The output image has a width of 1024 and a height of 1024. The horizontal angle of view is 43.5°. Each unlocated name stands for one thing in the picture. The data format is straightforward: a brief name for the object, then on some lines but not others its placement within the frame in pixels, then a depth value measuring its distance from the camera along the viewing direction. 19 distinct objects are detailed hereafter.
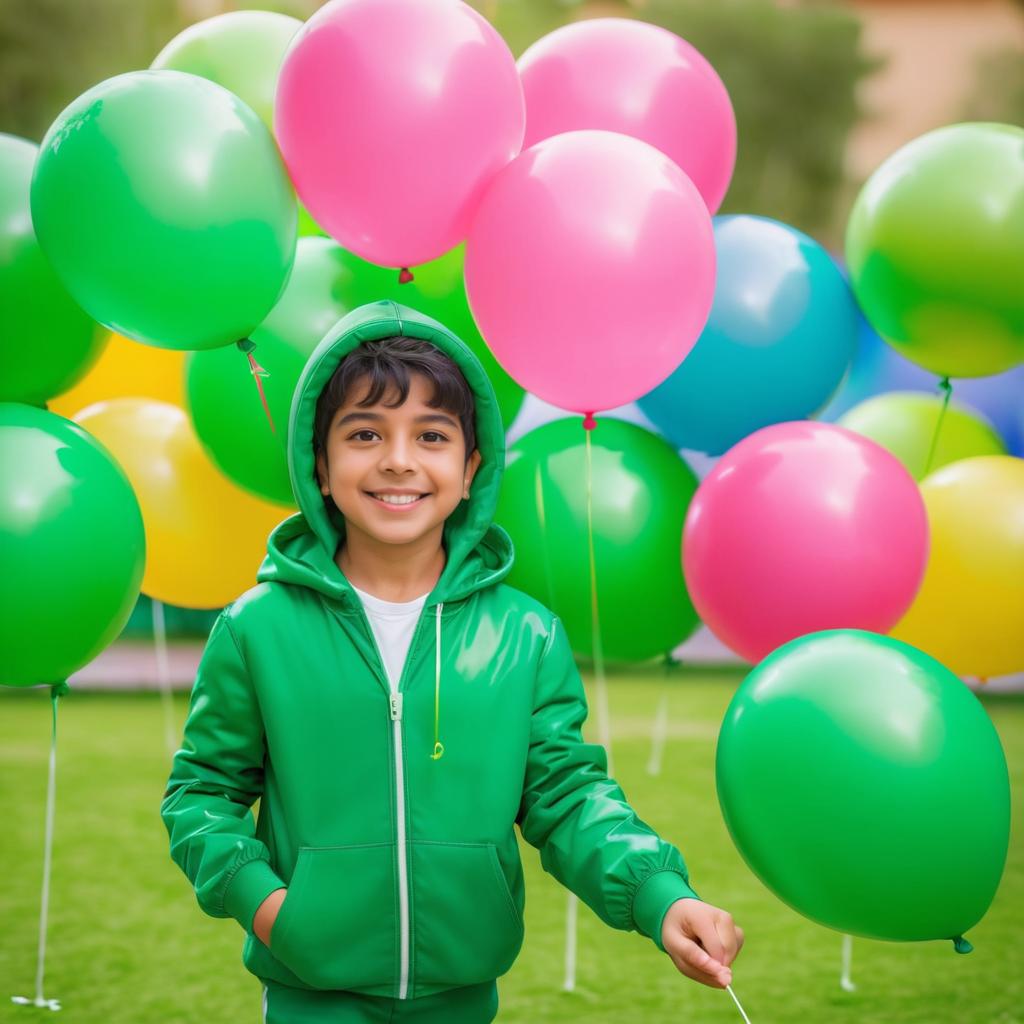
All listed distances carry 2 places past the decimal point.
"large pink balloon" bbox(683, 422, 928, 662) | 2.02
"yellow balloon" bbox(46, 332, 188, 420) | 2.80
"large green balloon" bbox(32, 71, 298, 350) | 1.79
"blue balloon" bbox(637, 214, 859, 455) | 2.27
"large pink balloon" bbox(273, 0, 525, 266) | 1.85
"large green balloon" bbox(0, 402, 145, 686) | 1.99
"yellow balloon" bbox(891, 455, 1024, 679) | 2.28
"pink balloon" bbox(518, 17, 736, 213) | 2.18
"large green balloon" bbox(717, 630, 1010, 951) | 1.69
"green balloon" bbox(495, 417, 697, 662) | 2.21
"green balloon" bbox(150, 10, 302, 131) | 2.32
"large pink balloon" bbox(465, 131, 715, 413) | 1.82
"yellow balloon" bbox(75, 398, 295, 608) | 2.42
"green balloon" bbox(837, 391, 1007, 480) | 2.59
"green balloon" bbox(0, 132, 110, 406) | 2.09
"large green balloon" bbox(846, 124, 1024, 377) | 2.17
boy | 1.62
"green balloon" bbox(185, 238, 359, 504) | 2.15
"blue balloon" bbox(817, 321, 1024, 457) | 2.73
